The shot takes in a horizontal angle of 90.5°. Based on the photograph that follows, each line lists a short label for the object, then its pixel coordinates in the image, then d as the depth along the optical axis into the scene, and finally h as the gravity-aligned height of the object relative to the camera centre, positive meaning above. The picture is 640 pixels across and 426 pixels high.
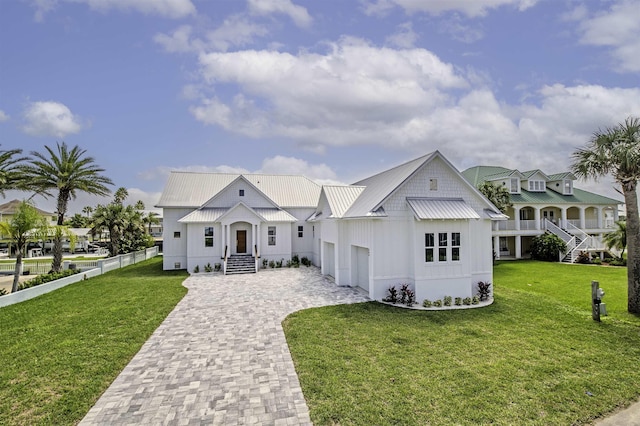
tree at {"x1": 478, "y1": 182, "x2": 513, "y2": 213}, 26.84 +2.65
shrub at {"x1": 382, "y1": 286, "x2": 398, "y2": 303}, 13.98 -3.14
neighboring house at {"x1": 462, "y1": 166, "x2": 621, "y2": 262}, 31.27 +1.45
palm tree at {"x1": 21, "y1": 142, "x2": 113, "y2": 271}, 22.38 +3.67
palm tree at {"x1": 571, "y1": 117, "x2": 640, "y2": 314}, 12.13 +2.16
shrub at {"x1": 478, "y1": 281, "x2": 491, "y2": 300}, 14.60 -3.01
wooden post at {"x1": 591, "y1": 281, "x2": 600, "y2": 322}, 11.42 -2.85
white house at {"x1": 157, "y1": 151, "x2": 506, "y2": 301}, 14.03 -0.13
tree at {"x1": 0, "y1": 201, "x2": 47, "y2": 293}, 17.12 +0.04
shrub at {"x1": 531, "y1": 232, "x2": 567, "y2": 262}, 28.80 -2.12
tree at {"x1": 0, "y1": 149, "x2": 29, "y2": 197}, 18.31 +3.35
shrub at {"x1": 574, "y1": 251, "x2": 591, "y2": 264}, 27.52 -2.95
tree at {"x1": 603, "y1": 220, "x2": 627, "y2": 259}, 26.16 -1.17
